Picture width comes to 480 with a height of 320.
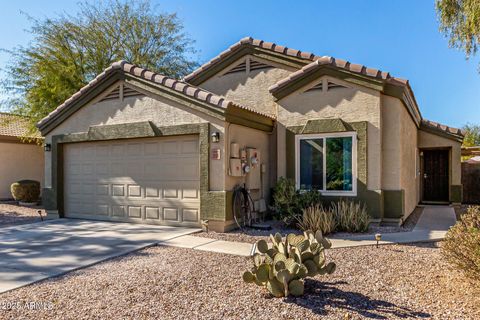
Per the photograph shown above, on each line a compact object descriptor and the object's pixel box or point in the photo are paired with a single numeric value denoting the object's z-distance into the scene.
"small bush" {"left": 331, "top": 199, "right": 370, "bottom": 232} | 9.03
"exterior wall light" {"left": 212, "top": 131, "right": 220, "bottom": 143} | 9.11
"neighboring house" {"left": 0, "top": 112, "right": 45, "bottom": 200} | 18.53
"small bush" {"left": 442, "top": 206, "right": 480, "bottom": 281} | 4.52
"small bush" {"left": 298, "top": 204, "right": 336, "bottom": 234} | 8.84
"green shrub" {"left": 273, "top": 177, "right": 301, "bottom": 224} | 9.62
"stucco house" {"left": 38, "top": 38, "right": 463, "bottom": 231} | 9.52
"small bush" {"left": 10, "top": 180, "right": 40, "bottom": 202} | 16.69
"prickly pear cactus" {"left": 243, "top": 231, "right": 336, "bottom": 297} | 4.50
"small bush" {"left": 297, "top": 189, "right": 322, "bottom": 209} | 9.67
